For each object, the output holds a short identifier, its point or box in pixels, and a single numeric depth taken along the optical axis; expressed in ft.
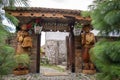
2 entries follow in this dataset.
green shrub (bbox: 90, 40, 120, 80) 3.97
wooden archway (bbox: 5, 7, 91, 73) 9.50
